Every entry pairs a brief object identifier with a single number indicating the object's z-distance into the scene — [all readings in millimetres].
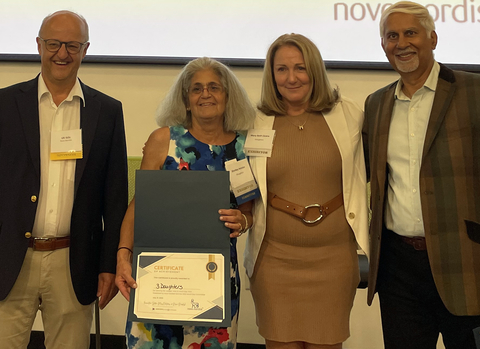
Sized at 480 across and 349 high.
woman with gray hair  1680
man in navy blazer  1653
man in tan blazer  1604
